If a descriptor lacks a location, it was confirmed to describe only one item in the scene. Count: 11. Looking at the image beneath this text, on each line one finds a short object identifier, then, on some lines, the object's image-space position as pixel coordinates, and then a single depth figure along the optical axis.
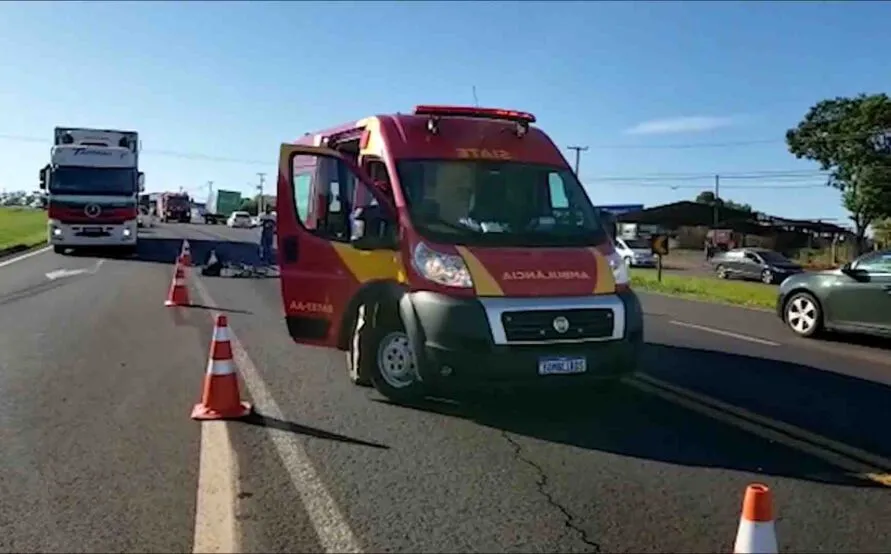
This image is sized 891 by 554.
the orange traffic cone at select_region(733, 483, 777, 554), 3.38
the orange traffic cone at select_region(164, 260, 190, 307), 14.30
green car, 11.54
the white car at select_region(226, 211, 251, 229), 70.56
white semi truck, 26.20
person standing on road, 24.23
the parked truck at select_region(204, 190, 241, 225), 78.56
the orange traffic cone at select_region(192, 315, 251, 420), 6.50
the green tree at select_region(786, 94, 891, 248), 57.12
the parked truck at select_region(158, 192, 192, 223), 73.69
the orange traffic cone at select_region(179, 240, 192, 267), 18.24
